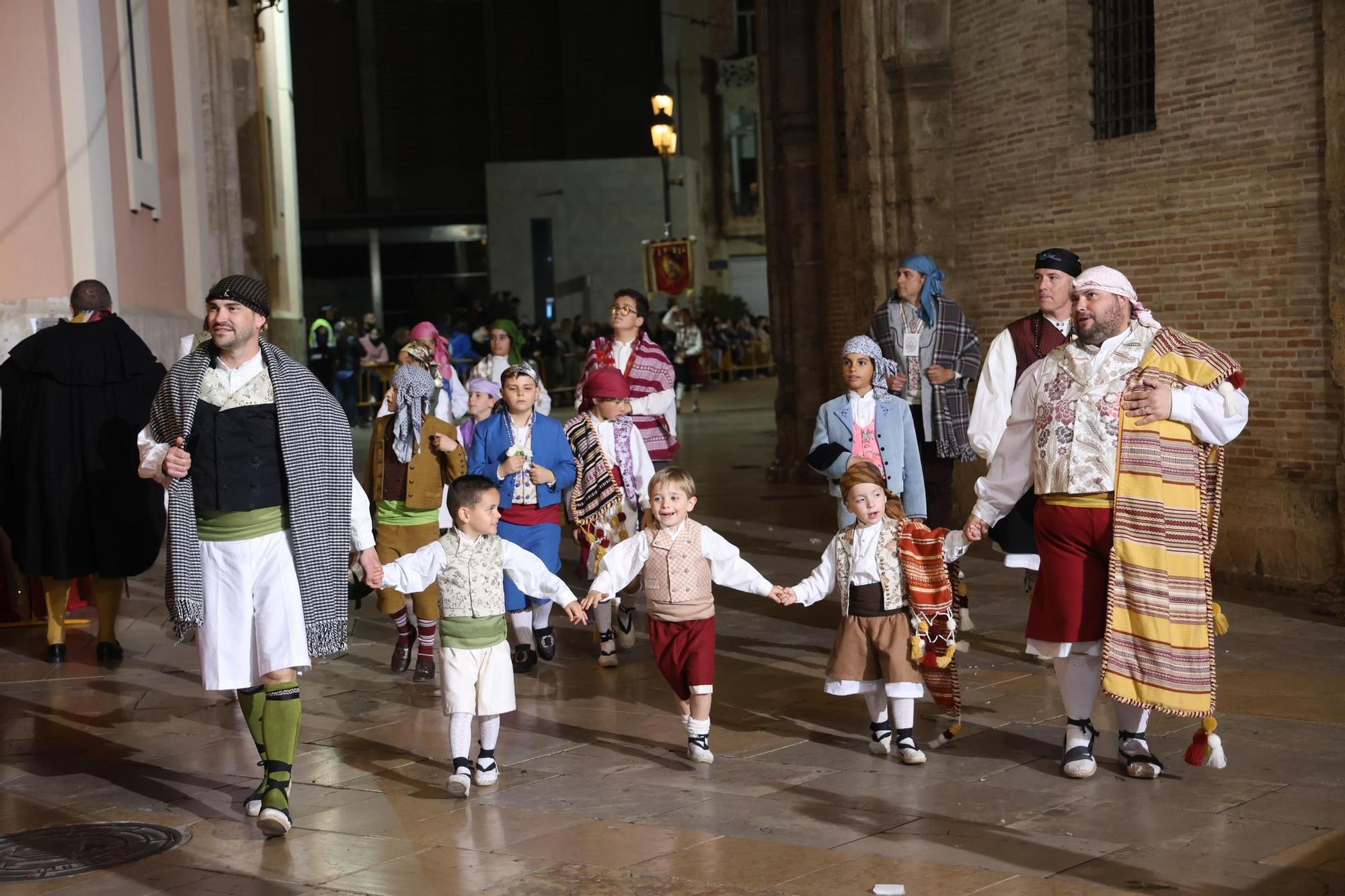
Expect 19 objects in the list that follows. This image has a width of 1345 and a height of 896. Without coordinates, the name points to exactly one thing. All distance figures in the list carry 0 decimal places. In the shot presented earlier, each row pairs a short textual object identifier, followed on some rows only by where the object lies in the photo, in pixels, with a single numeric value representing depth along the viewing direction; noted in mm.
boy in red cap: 9273
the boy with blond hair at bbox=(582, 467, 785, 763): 6980
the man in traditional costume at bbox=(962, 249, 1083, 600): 7402
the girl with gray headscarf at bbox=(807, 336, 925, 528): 8547
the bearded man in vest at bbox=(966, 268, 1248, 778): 6207
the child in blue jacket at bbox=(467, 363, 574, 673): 8750
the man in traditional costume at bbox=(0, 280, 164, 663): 9828
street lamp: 35219
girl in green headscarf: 13594
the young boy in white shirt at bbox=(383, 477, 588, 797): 6586
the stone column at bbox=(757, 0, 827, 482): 17953
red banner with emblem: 31484
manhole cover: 5844
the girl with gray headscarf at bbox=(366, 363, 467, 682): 8805
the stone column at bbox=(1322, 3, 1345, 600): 9812
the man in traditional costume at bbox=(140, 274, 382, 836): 6152
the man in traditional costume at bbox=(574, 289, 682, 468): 10125
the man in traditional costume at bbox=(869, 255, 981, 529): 9617
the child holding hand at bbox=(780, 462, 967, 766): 6758
